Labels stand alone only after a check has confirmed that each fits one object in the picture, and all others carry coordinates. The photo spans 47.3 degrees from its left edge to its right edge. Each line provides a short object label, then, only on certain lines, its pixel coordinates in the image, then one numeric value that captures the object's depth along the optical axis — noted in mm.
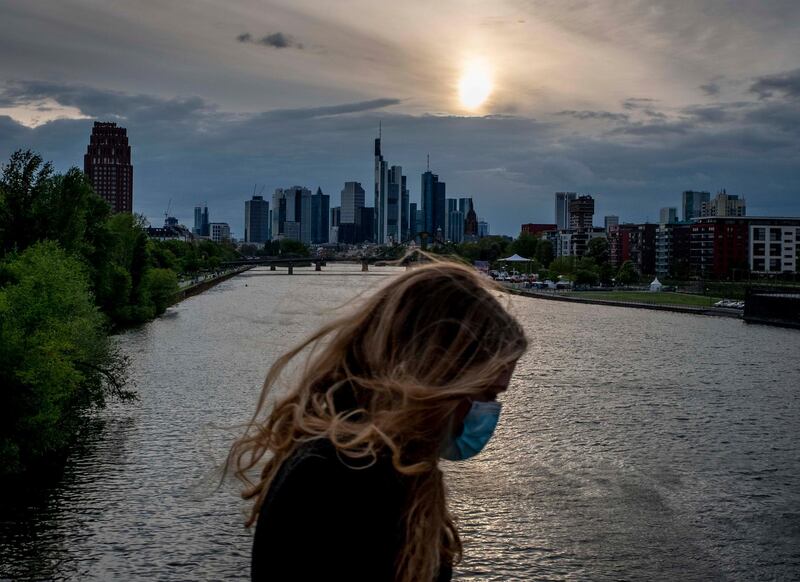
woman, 1580
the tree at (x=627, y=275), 110312
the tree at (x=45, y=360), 18203
